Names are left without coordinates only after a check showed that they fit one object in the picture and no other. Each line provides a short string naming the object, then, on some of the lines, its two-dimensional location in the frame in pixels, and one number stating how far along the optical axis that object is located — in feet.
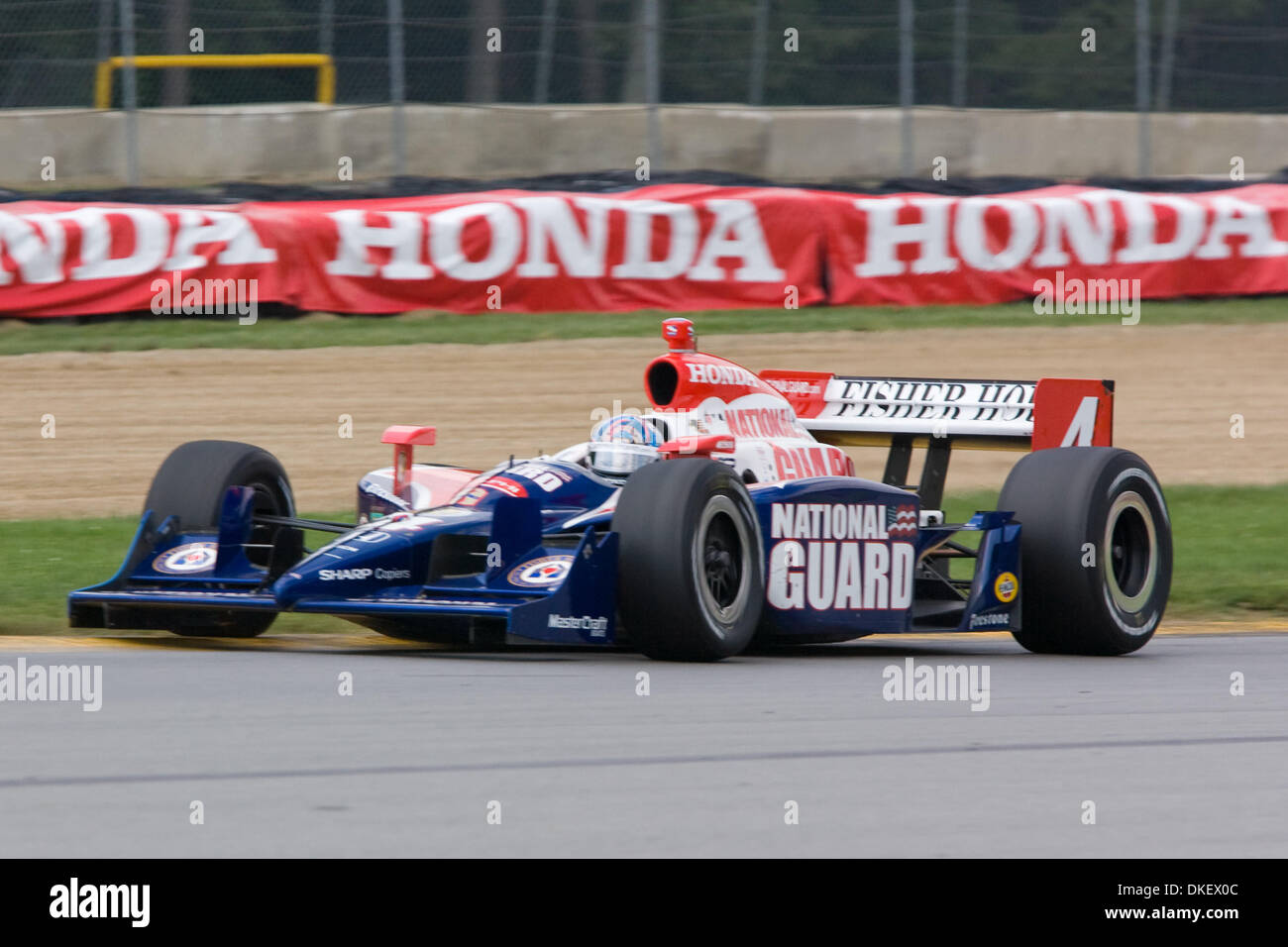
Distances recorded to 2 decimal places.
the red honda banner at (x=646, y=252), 58.95
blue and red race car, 25.07
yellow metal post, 65.46
